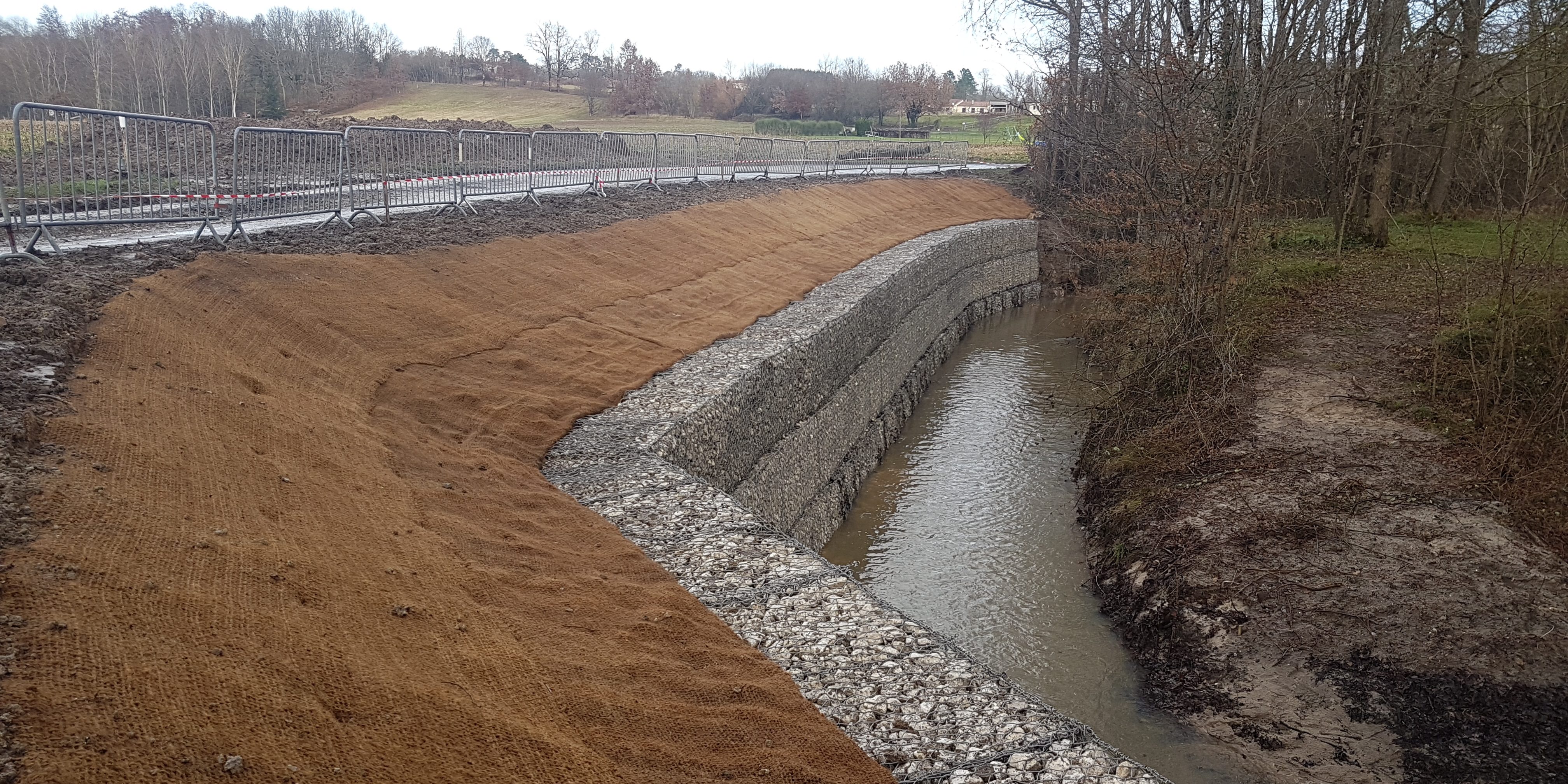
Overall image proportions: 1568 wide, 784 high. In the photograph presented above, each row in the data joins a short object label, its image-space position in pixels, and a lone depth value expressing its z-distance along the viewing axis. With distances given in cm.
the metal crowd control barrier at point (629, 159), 2111
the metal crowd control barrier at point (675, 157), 2388
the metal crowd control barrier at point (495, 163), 1611
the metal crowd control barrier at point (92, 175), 883
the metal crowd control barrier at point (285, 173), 1103
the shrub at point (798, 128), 6300
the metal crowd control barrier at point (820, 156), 3550
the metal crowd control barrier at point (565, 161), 1828
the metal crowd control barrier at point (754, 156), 2980
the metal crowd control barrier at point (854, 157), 3894
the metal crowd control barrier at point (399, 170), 1346
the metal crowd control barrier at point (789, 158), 3272
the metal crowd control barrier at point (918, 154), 4553
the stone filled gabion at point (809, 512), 466
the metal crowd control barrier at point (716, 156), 2688
